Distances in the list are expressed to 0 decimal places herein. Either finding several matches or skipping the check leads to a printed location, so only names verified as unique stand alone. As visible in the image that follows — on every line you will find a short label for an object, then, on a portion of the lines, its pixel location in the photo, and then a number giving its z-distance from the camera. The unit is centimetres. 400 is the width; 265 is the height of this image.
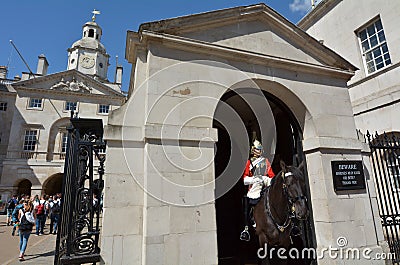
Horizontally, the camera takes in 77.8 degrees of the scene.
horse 454
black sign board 525
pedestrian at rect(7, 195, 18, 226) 1729
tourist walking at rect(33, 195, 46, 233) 1298
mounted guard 565
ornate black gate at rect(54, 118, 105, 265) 389
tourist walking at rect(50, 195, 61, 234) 1360
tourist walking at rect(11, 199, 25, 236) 1394
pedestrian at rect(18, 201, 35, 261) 798
